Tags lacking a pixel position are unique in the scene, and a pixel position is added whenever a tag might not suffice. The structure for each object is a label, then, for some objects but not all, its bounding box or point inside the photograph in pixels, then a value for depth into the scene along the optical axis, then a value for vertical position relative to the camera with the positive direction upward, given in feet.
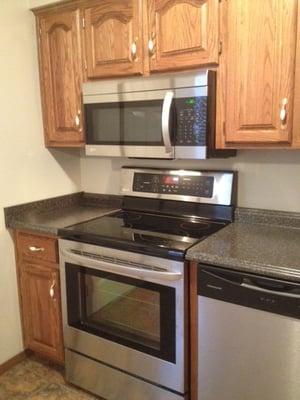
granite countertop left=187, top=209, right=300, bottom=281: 4.65 -1.61
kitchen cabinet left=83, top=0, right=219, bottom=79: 5.64 +1.64
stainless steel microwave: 5.75 +0.32
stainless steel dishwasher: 4.58 -2.64
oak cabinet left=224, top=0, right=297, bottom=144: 5.08 +0.91
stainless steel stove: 5.49 -2.38
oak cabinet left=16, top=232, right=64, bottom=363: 6.88 -3.00
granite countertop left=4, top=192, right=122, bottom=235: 6.88 -1.57
